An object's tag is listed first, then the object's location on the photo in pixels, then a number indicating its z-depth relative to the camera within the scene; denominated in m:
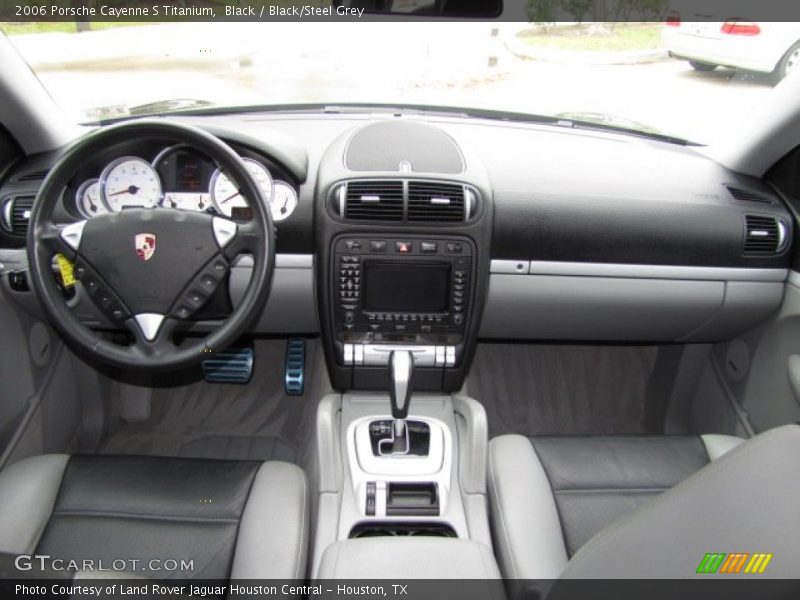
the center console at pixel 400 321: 2.17
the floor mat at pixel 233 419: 3.02
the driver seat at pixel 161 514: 1.82
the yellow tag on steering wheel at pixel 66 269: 1.81
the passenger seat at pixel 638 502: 0.98
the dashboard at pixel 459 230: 2.23
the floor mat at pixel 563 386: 3.25
